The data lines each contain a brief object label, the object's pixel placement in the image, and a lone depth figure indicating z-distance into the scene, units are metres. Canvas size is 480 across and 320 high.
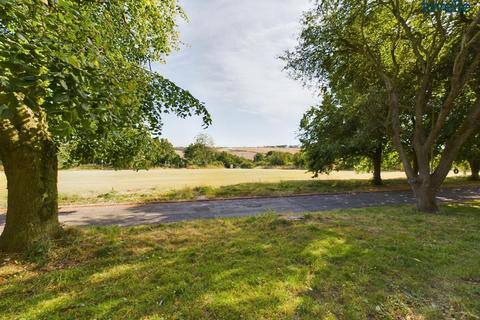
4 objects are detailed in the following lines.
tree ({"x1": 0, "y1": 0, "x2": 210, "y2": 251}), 2.02
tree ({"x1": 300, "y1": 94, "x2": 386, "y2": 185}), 14.83
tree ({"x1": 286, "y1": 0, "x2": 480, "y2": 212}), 7.55
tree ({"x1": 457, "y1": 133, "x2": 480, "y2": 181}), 12.71
